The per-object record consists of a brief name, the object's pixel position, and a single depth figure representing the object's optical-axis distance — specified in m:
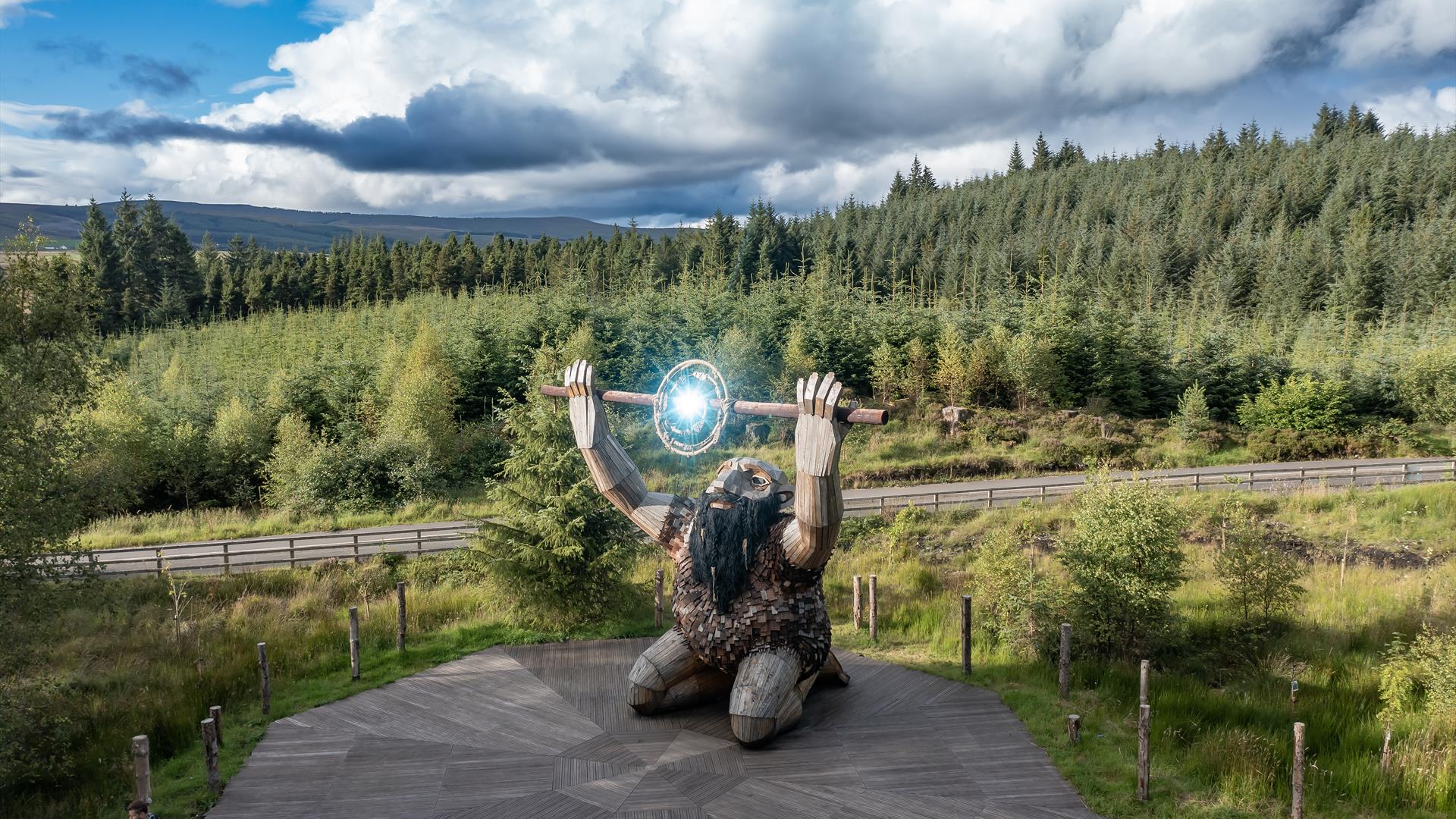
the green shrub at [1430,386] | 32.66
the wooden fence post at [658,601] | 13.32
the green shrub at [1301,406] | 31.72
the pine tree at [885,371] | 32.88
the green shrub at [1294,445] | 30.38
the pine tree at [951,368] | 32.72
